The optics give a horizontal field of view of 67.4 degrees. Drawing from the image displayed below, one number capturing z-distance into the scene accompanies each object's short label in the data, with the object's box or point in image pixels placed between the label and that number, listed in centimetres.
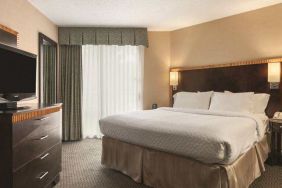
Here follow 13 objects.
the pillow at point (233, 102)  325
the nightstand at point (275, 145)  293
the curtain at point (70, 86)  454
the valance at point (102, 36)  448
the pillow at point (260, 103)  329
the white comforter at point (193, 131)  193
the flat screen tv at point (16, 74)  192
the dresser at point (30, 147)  157
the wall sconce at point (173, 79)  458
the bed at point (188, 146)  195
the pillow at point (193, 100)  373
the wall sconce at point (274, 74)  323
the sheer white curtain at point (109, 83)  475
